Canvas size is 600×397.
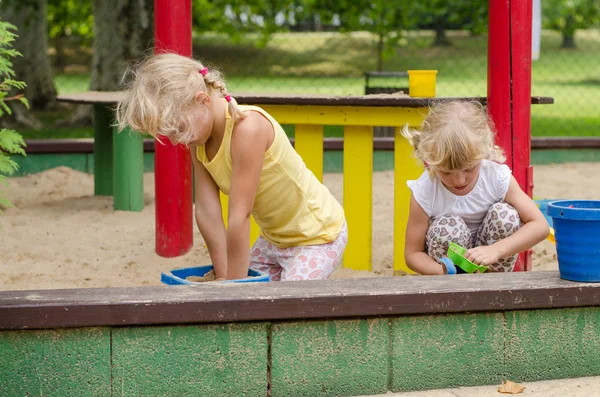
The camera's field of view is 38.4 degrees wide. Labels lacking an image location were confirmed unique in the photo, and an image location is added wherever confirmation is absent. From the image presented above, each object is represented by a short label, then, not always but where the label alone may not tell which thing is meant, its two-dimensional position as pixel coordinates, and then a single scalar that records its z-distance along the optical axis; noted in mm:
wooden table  3807
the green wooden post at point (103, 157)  5938
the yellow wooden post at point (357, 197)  3994
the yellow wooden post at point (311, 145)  4027
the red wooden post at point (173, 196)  4281
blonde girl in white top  3029
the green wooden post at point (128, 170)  5336
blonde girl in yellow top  2799
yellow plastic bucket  3787
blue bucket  2662
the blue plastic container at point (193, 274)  2752
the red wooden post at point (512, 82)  3584
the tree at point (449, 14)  14402
